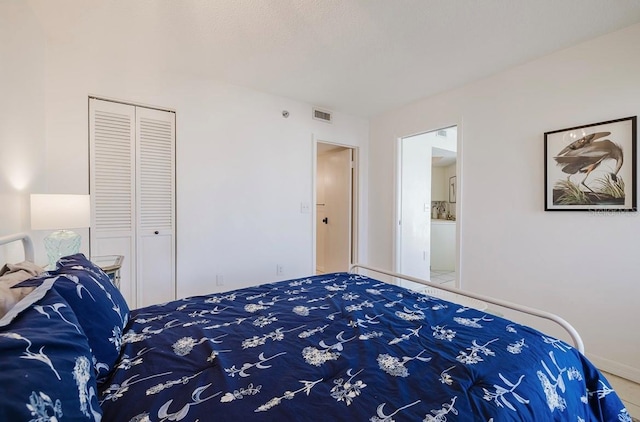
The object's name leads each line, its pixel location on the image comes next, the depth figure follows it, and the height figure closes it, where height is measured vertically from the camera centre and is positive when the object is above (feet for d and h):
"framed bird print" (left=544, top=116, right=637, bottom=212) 6.88 +1.10
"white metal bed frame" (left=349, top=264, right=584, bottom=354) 4.01 -1.59
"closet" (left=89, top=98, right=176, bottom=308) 8.31 +0.43
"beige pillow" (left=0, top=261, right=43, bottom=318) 2.84 -0.86
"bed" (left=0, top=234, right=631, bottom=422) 2.29 -1.80
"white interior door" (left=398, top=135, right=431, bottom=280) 13.07 +0.09
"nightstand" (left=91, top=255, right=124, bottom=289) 6.71 -1.42
